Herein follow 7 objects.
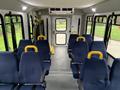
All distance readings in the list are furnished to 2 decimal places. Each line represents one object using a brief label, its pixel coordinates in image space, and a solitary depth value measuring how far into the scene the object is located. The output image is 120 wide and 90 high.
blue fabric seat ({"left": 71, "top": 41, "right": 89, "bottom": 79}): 2.23
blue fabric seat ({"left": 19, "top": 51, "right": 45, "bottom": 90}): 1.45
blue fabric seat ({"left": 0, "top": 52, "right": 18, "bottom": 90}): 1.45
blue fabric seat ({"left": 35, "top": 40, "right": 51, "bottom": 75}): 2.27
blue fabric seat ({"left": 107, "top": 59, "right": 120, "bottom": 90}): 1.22
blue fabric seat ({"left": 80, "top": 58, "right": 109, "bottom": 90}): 1.30
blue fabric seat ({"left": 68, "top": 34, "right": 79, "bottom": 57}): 2.99
